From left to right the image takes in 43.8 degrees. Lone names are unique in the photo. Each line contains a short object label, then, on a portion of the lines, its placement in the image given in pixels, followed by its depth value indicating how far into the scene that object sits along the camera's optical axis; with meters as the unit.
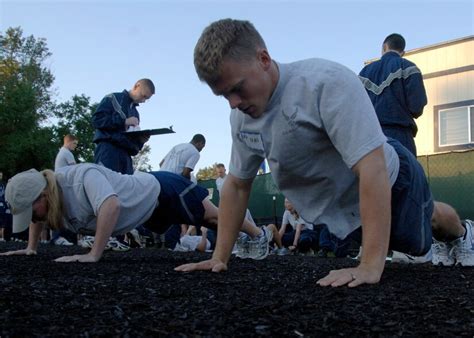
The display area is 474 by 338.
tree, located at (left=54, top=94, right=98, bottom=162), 38.72
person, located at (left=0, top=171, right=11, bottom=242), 13.12
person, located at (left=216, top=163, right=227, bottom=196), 10.84
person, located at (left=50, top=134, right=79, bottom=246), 9.56
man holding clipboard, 6.32
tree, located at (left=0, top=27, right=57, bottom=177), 30.95
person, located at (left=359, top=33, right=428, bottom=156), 4.75
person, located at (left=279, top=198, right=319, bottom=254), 9.38
